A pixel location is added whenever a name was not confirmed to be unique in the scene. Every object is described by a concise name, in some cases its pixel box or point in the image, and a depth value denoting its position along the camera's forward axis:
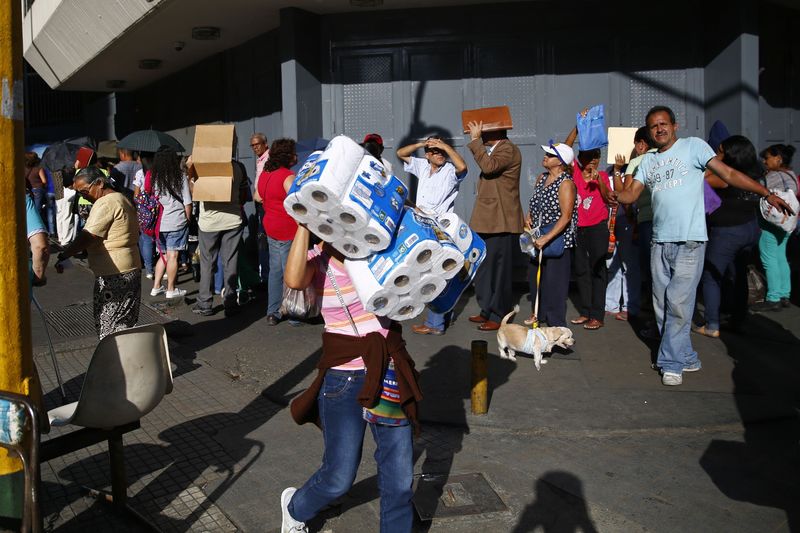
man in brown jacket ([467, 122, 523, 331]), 7.37
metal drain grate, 8.34
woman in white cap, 6.93
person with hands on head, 7.61
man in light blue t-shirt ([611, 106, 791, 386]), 5.79
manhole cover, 3.99
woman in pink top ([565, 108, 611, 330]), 7.65
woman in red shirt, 7.50
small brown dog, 6.45
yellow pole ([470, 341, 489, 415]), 5.23
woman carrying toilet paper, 3.24
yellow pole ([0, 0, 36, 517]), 3.36
